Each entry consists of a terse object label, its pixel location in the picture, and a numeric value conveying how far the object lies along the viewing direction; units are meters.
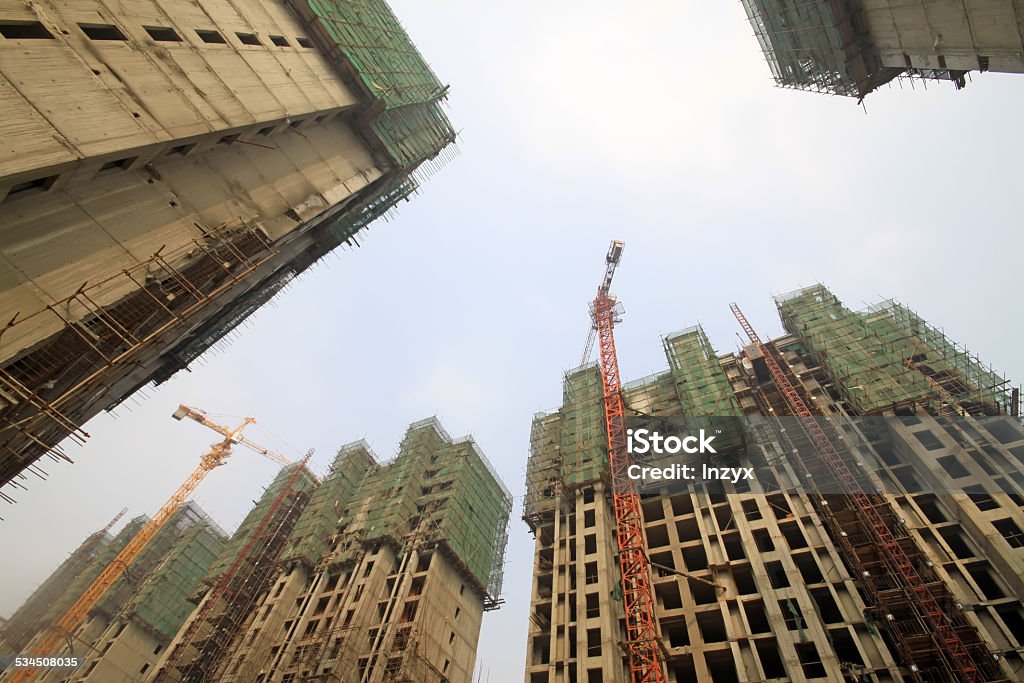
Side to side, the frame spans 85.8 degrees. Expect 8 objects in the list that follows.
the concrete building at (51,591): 67.31
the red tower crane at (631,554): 30.50
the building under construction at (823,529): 28.12
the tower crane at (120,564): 60.12
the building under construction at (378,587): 41.81
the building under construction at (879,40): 18.52
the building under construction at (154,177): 17.72
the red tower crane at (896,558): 25.42
